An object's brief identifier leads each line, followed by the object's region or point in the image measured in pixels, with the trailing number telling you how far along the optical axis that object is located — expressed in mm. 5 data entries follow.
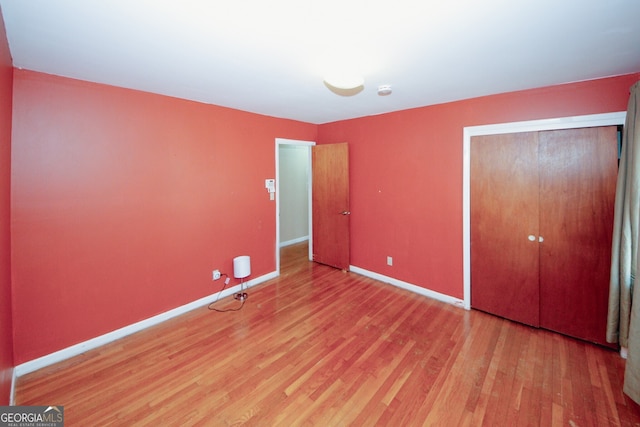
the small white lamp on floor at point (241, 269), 3410
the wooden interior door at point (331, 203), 4250
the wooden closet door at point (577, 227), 2359
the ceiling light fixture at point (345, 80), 2037
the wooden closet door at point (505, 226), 2709
